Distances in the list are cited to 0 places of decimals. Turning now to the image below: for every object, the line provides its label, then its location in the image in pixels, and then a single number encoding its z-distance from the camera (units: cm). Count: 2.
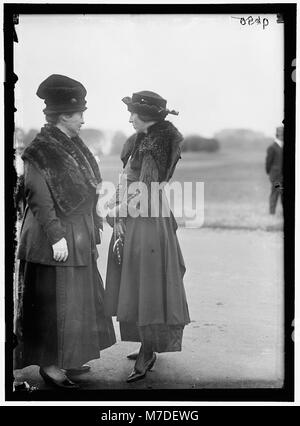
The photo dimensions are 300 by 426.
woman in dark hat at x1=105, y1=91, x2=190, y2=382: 489
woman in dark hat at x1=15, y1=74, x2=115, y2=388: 479
